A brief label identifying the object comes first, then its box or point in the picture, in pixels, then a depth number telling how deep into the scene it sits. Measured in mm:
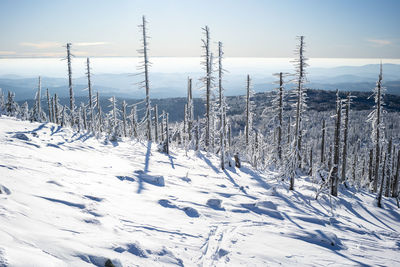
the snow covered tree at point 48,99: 46375
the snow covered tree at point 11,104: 51725
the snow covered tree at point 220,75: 22247
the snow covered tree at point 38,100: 43950
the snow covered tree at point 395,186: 28531
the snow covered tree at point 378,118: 19297
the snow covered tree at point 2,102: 61528
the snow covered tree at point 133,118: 43050
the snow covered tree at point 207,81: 24580
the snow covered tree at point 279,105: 23719
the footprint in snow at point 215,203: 11016
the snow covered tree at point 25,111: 55419
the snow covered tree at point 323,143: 29659
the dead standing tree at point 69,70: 28875
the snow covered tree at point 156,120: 29266
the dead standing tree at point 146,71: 25453
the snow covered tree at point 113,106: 40475
